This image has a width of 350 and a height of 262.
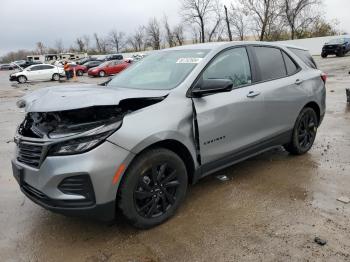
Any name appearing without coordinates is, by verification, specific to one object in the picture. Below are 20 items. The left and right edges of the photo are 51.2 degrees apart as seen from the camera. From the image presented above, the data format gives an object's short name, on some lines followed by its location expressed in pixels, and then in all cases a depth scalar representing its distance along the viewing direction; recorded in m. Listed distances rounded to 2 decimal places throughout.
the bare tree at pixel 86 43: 112.69
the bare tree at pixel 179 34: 77.56
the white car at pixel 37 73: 30.05
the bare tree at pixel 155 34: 81.62
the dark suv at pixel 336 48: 32.72
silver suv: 2.98
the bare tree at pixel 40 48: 127.85
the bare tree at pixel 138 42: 90.64
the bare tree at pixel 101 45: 105.44
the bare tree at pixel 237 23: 62.25
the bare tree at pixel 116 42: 101.44
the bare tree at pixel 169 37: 77.84
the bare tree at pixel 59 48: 123.25
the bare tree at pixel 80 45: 112.25
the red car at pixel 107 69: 31.76
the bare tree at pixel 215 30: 65.46
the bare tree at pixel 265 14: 55.16
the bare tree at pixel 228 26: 59.81
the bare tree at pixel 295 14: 56.66
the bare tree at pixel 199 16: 64.62
